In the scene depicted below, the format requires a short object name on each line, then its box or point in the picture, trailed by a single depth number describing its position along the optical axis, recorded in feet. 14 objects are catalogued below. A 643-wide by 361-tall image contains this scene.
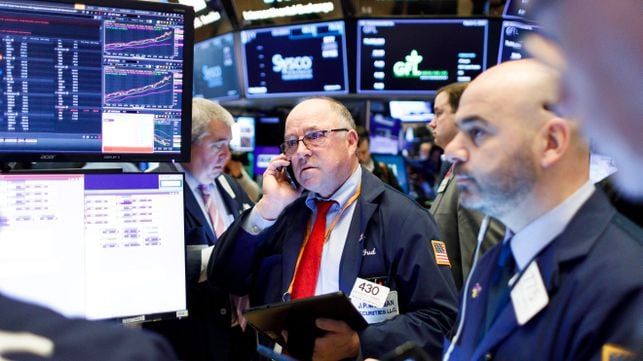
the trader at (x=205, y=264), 8.57
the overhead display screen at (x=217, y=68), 19.39
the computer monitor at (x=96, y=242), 6.33
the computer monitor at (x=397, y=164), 19.02
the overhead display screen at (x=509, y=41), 16.67
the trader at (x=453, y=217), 10.11
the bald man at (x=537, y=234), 4.26
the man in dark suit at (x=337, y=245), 7.17
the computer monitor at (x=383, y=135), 20.11
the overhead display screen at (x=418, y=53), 16.99
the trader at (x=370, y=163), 17.48
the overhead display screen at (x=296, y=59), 17.80
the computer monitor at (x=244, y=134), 22.95
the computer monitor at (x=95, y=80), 6.42
